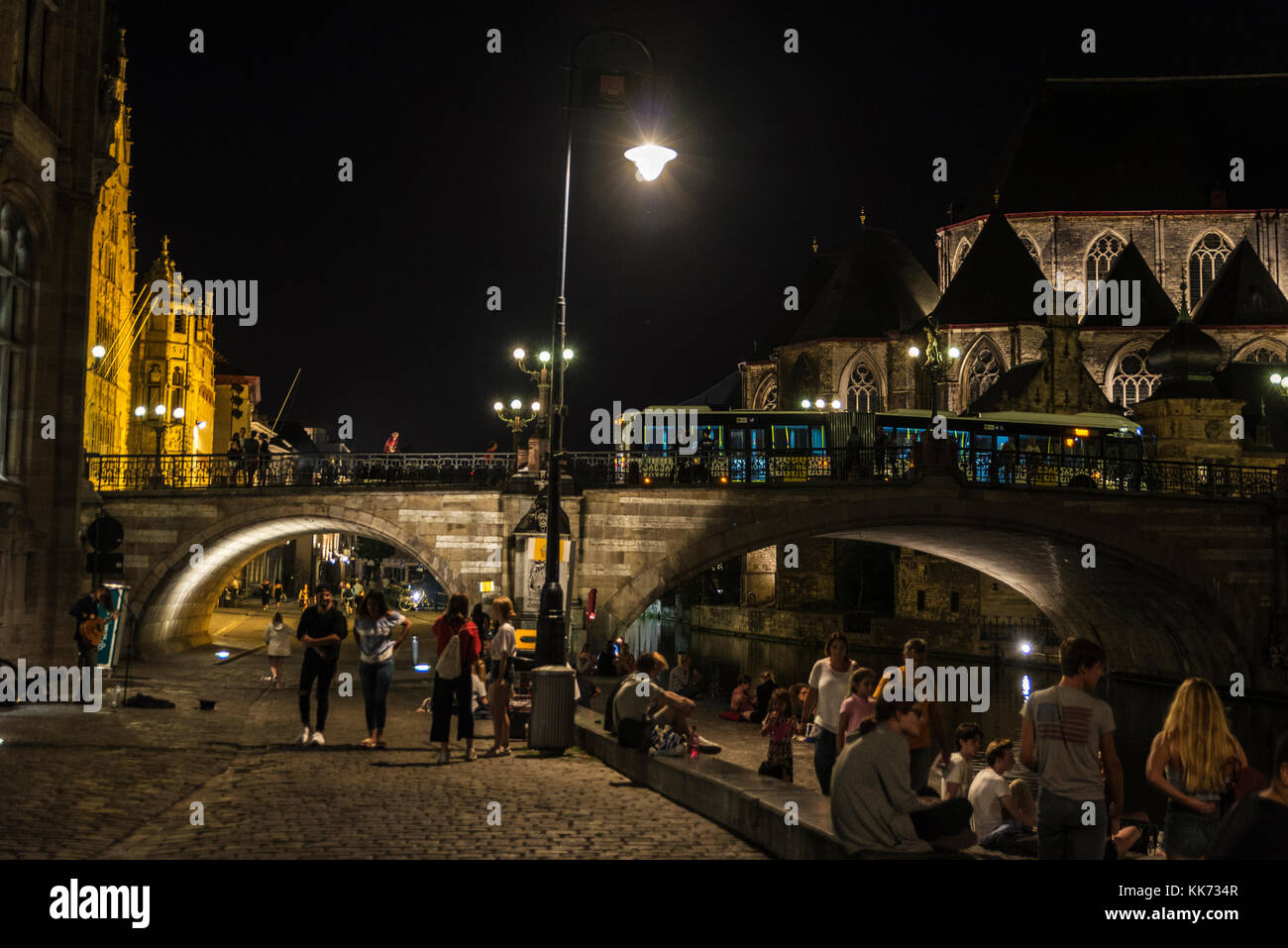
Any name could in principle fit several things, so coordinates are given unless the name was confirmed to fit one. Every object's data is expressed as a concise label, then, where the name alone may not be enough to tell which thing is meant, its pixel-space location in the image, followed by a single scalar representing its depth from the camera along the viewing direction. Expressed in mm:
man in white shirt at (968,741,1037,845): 10213
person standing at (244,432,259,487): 33209
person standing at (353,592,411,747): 12945
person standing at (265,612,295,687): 21938
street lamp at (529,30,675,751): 13258
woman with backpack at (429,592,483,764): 12625
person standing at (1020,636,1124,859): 6992
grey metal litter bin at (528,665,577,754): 13500
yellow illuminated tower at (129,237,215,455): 57688
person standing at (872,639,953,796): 9695
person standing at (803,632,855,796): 10750
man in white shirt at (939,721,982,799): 11117
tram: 33156
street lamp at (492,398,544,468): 32056
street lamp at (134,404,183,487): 32531
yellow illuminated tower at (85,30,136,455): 49641
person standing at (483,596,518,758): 13164
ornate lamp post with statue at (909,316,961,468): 56156
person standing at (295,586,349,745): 13211
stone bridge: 31172
